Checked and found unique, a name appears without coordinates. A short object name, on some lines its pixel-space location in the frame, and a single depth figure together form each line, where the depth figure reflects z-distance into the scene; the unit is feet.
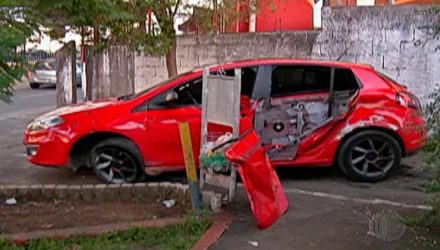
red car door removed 17.26
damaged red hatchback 23.41
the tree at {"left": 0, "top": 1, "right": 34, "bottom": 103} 15.55
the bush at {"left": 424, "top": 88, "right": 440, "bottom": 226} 15.37
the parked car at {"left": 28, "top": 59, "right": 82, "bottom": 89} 81.10
